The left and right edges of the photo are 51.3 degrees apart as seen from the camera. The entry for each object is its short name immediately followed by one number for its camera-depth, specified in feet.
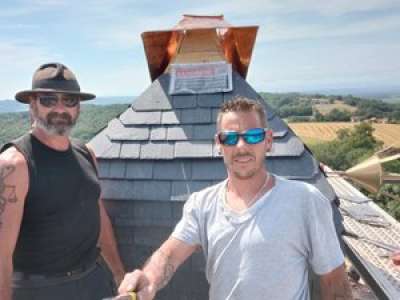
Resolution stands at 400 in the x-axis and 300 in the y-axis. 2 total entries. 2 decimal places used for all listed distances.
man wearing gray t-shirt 6.30
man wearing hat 7.79
